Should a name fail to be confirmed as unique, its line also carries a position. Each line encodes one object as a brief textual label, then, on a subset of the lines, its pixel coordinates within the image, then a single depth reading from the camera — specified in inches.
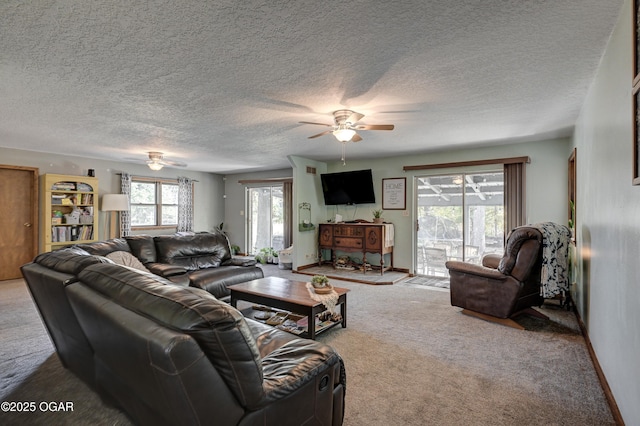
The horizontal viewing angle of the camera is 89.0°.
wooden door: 221.6
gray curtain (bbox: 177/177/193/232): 322.7
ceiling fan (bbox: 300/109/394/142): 134.1
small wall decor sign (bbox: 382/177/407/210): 254.2
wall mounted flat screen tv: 263.1
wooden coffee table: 116.1
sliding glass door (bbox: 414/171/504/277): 221.0
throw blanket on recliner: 137.3
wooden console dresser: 244.8
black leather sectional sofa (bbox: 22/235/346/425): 43.6
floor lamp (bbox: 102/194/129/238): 261.0
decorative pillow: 150.7
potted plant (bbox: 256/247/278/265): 312.5
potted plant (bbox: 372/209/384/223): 256.1
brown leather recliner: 134.0
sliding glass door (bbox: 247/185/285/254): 332.8
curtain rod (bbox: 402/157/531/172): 202.4
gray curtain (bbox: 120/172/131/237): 278.1
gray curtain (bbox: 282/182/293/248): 314.8
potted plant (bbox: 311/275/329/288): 128.8
